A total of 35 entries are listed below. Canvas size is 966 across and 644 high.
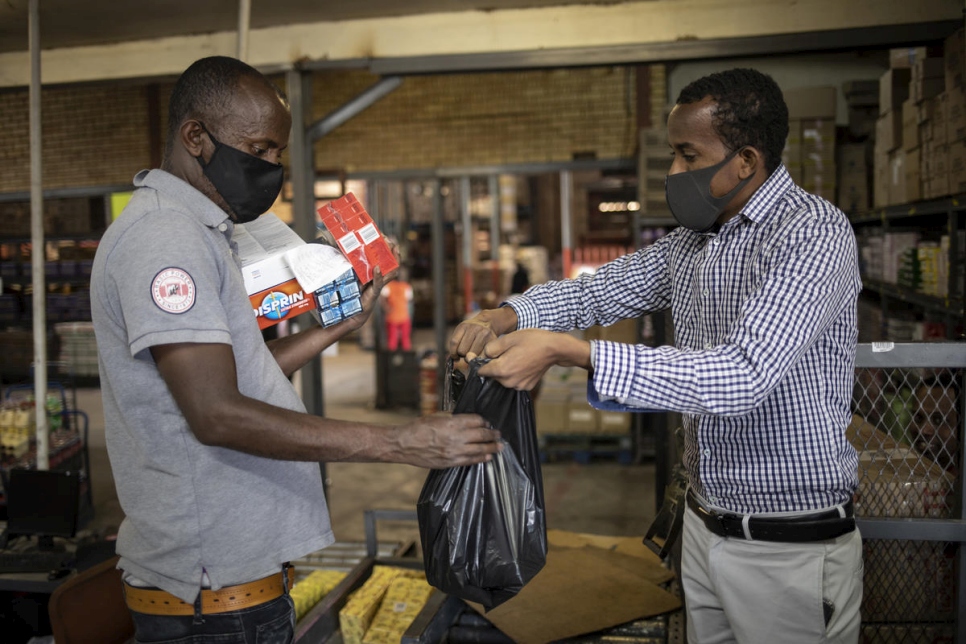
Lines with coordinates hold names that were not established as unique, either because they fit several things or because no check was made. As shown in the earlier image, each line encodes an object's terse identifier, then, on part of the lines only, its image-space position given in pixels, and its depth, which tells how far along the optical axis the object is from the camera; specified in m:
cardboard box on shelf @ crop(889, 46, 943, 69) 5.42
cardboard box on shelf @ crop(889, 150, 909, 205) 5.11
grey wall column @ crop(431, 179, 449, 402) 8.65
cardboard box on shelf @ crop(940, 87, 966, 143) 4.05
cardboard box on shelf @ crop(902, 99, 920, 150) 4.79
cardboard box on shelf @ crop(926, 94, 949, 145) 4.31
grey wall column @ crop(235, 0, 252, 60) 3.80
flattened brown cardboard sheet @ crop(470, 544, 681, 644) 2.78
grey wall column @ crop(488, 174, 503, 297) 10.38
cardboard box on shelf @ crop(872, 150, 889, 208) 5.56
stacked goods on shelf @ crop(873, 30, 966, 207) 4.16
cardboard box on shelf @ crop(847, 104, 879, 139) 6.38
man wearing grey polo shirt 1.52
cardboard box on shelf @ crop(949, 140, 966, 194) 3.96
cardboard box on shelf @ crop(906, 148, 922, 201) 4.81
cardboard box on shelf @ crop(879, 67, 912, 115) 5.36
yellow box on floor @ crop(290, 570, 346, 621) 3.23
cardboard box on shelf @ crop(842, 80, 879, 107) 6.32
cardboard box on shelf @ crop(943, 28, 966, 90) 4.13
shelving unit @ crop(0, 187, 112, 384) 10.62
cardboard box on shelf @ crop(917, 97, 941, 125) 4.51
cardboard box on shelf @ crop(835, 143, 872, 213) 6.28
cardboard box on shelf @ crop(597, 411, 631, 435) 7.35
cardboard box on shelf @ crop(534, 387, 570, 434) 7.45
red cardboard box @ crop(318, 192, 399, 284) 2.22
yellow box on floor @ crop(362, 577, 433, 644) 2.91
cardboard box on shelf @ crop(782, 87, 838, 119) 6.18
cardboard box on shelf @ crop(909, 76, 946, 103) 4.60
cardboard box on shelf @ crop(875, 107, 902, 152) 5.27
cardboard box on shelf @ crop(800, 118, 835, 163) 6.24
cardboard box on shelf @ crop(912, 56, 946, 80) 4.56
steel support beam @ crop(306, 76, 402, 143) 5.27
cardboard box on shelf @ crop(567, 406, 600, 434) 7.39
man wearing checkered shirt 1.61
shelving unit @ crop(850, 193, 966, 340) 4.05
